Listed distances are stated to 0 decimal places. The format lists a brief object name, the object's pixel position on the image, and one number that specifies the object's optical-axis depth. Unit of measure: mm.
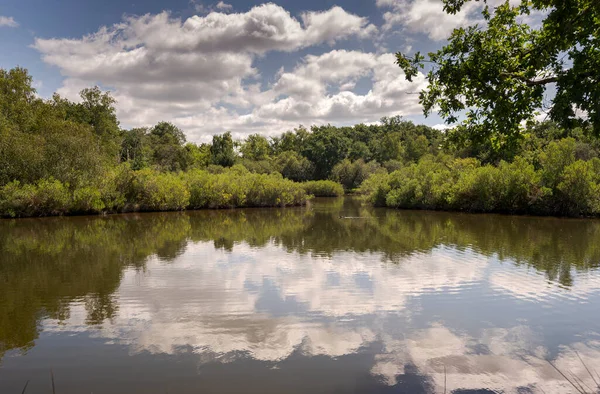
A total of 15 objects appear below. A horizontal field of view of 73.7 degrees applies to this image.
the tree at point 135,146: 69769
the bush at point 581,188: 28359
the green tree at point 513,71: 6250
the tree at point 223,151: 74188
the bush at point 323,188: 67062
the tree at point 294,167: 78938
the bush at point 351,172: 75375
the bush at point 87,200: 31138
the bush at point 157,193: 35406
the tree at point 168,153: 68000
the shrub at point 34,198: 28531
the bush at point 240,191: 39875
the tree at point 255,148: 94612
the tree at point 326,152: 81875
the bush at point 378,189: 44844
